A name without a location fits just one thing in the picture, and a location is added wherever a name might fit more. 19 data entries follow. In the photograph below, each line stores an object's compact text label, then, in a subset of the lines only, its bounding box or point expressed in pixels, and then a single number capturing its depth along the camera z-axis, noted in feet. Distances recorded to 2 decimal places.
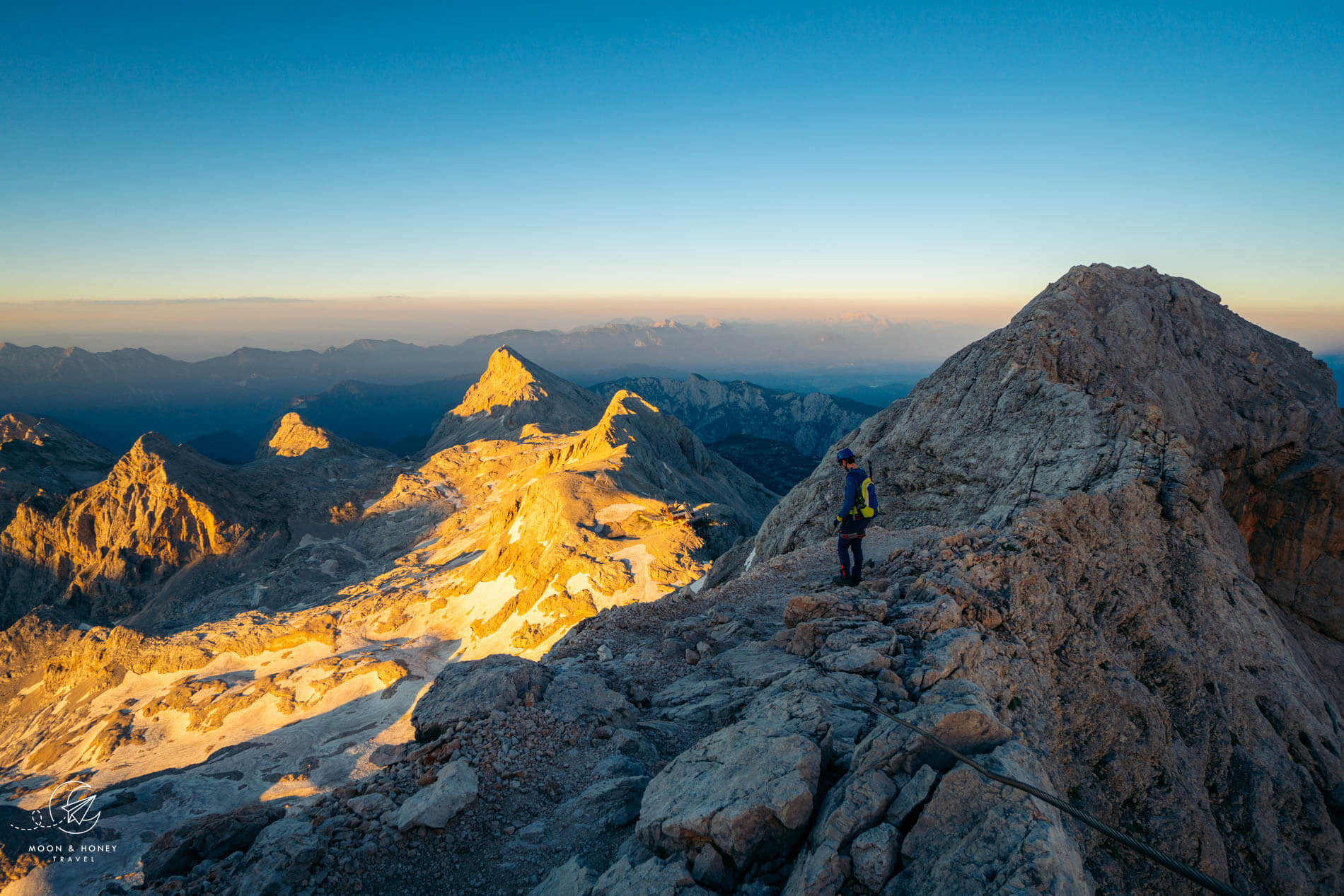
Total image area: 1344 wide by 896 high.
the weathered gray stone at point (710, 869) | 16.51
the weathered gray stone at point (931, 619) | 25.76
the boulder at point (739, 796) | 16.62
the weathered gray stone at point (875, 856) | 14.26
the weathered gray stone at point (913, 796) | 15.19
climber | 35.65
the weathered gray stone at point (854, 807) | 15.38
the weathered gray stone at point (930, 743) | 16.55
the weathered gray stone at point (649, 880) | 16.40
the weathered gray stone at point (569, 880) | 18.78
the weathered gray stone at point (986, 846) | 13.00
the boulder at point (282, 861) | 20.24
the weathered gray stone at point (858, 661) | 23.31
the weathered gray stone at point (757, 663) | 28.37
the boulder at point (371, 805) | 23.06
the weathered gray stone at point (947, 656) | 21.80
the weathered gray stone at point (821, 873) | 14.43
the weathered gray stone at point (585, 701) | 29.22
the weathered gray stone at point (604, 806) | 22.08
